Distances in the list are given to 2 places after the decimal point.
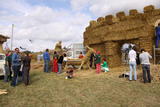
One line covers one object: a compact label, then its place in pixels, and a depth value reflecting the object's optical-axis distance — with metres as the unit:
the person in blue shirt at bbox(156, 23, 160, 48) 9.98
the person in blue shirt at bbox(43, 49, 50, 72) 10.74
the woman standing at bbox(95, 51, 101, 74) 10.25
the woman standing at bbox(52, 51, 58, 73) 11.50
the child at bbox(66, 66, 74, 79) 8.85
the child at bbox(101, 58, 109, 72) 10.62
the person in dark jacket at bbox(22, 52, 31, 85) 7.00
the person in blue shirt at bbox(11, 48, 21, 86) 6.73
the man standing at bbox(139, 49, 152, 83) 7.01
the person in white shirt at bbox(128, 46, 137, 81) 7.41
